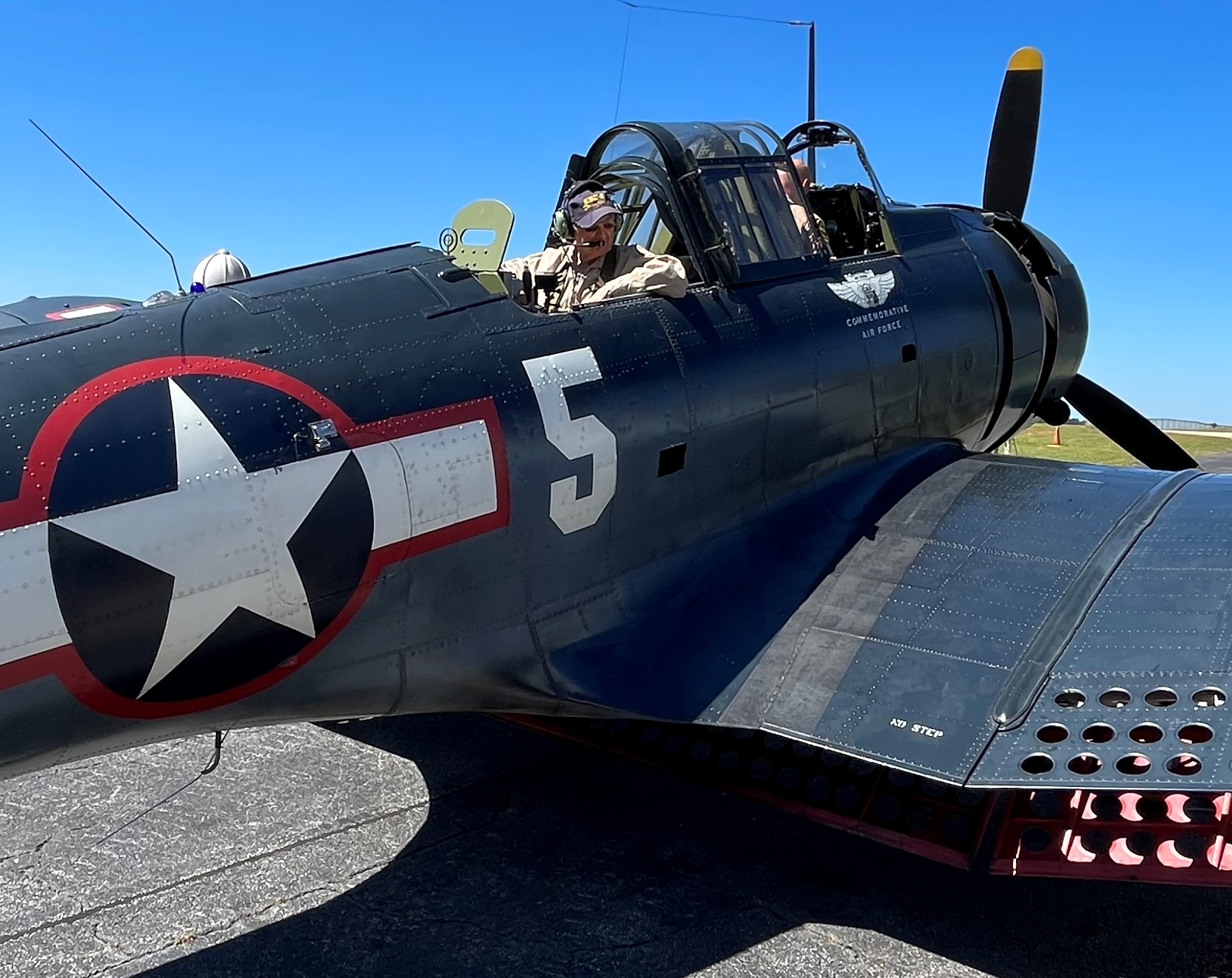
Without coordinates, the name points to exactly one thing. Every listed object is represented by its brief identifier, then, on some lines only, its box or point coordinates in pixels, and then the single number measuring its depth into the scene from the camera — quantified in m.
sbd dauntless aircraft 2.89
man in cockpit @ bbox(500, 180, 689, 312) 4.64
